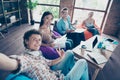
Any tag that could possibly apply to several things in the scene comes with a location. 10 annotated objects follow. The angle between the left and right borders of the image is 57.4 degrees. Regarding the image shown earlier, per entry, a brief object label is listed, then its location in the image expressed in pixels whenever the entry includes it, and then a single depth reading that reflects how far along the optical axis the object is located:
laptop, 2.02
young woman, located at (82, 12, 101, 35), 3.29
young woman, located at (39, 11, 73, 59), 1.79
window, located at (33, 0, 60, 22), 4.84
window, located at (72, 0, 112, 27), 4.34
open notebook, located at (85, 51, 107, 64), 1.66
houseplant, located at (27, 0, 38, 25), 4.56
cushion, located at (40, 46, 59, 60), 1.77
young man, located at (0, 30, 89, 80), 0.94
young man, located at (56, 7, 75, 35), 2.69
